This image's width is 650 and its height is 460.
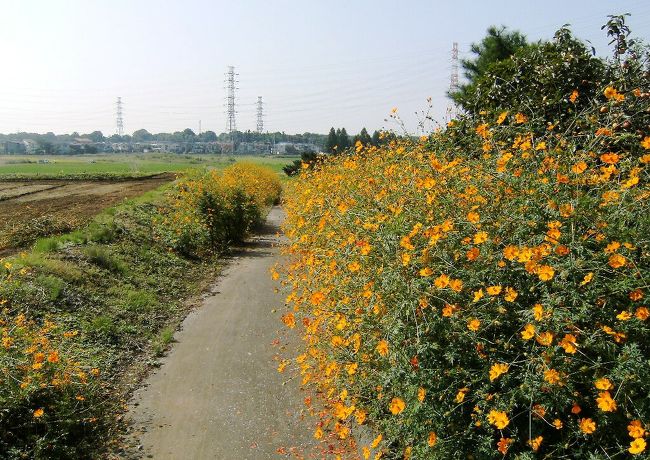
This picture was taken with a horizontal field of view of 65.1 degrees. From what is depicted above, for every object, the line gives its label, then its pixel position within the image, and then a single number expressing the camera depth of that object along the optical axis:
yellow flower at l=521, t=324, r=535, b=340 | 2.01
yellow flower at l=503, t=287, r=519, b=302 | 2.13
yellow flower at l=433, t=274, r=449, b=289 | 2.29
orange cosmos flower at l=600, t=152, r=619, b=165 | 2.56
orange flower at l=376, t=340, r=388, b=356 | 2.44
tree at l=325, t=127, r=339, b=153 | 35.33
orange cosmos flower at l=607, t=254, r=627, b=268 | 2.02
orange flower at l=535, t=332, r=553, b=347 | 1.96
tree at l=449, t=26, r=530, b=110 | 15.52
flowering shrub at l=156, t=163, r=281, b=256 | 9.88
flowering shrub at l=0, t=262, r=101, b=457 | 3.36
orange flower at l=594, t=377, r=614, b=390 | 1.88
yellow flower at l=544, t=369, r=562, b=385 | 1.94
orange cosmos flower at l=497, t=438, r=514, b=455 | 2.02
